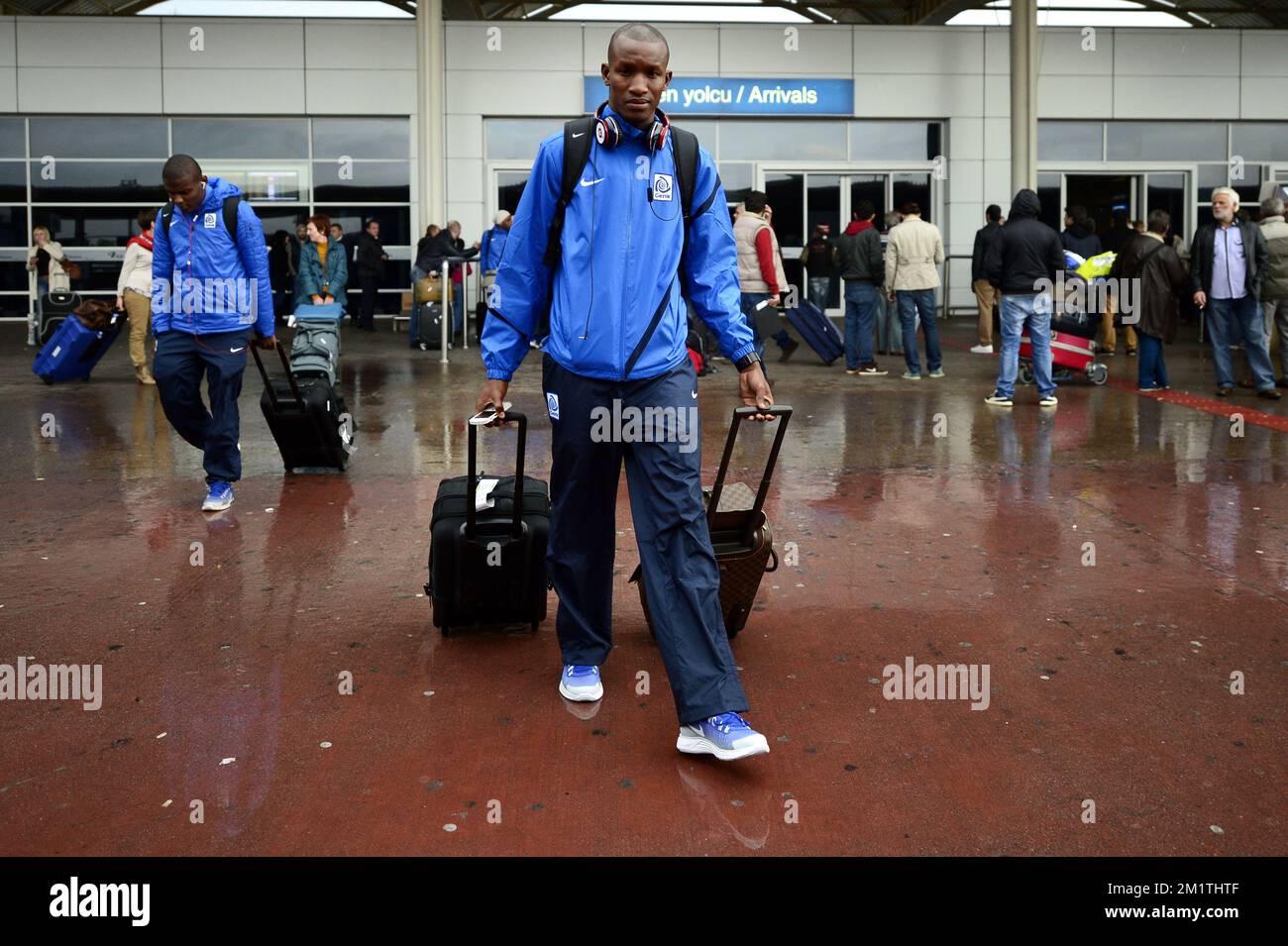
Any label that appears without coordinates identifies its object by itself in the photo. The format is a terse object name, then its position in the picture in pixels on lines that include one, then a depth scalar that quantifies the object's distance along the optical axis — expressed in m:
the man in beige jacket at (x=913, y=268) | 14.59
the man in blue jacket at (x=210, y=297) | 7.34
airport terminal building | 24.09
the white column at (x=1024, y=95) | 23.20
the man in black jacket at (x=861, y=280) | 15.08
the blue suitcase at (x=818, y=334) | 16.50
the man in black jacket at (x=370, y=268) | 22.84
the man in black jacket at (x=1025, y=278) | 12.30
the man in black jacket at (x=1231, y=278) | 12.27
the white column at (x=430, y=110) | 22.56
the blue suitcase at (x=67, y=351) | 14.37
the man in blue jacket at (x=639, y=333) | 3.94
